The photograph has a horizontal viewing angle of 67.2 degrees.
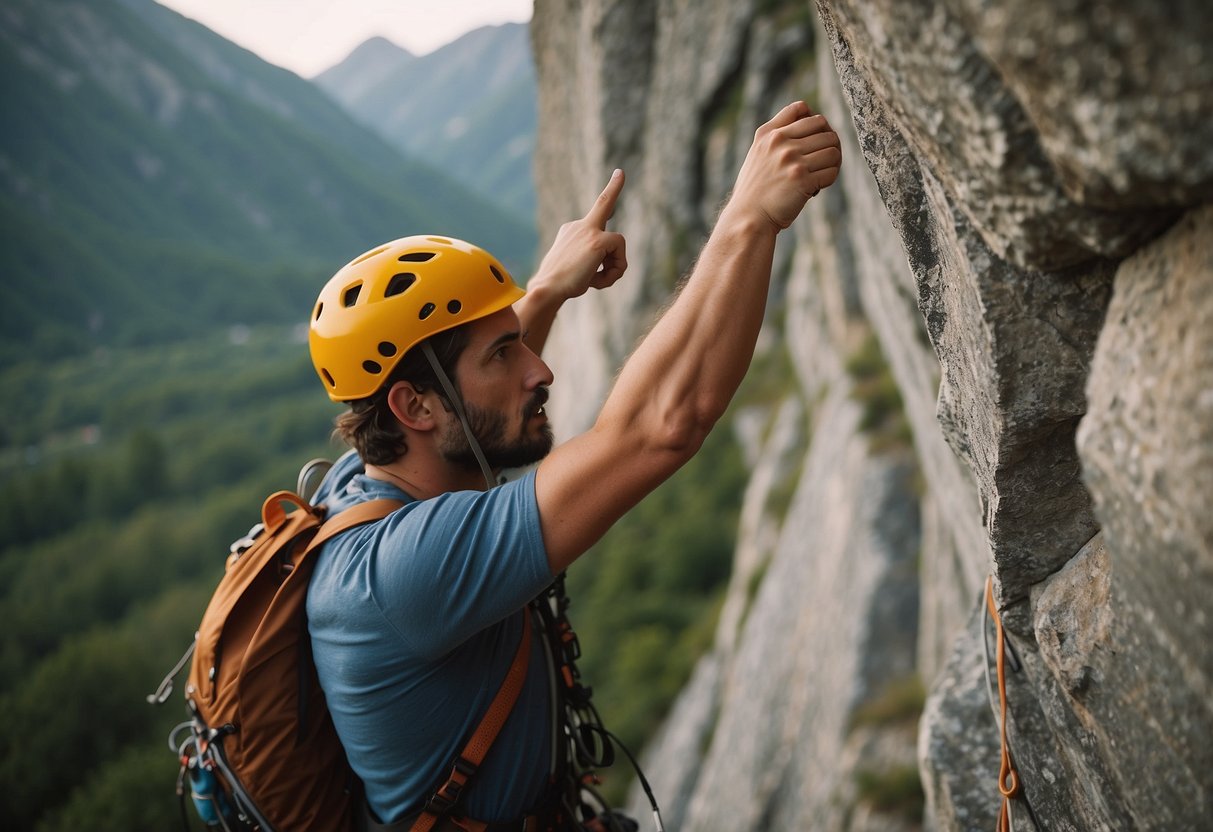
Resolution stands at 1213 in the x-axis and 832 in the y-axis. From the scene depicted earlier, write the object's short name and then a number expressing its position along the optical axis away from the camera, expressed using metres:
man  2.31
